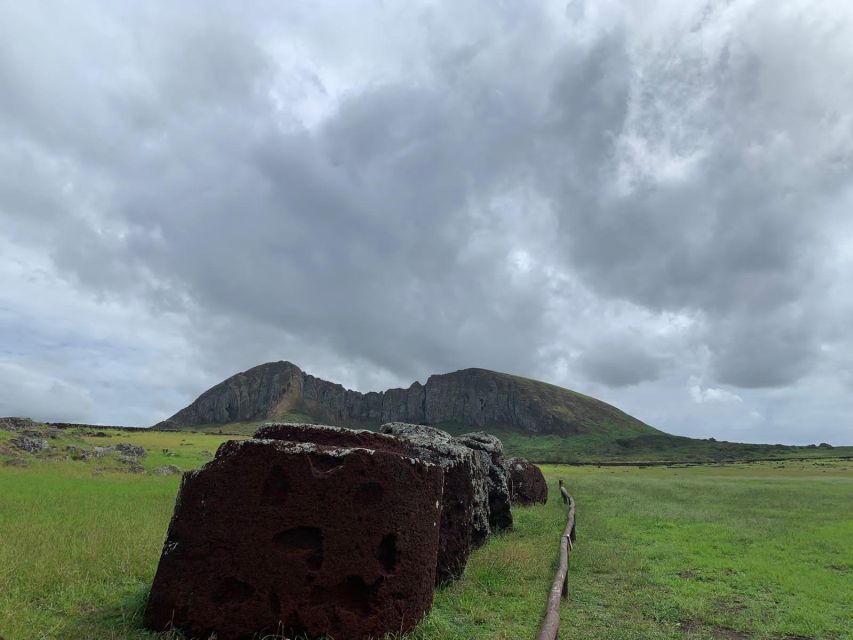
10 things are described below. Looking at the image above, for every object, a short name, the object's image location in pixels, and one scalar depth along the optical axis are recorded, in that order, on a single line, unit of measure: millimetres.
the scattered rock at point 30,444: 37312
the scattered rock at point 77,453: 36122
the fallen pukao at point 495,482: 17734
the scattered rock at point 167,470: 31188
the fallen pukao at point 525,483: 25891
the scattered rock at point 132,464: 31503
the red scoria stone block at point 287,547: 7102
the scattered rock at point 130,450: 42406
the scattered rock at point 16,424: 54878
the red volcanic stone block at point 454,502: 11094
